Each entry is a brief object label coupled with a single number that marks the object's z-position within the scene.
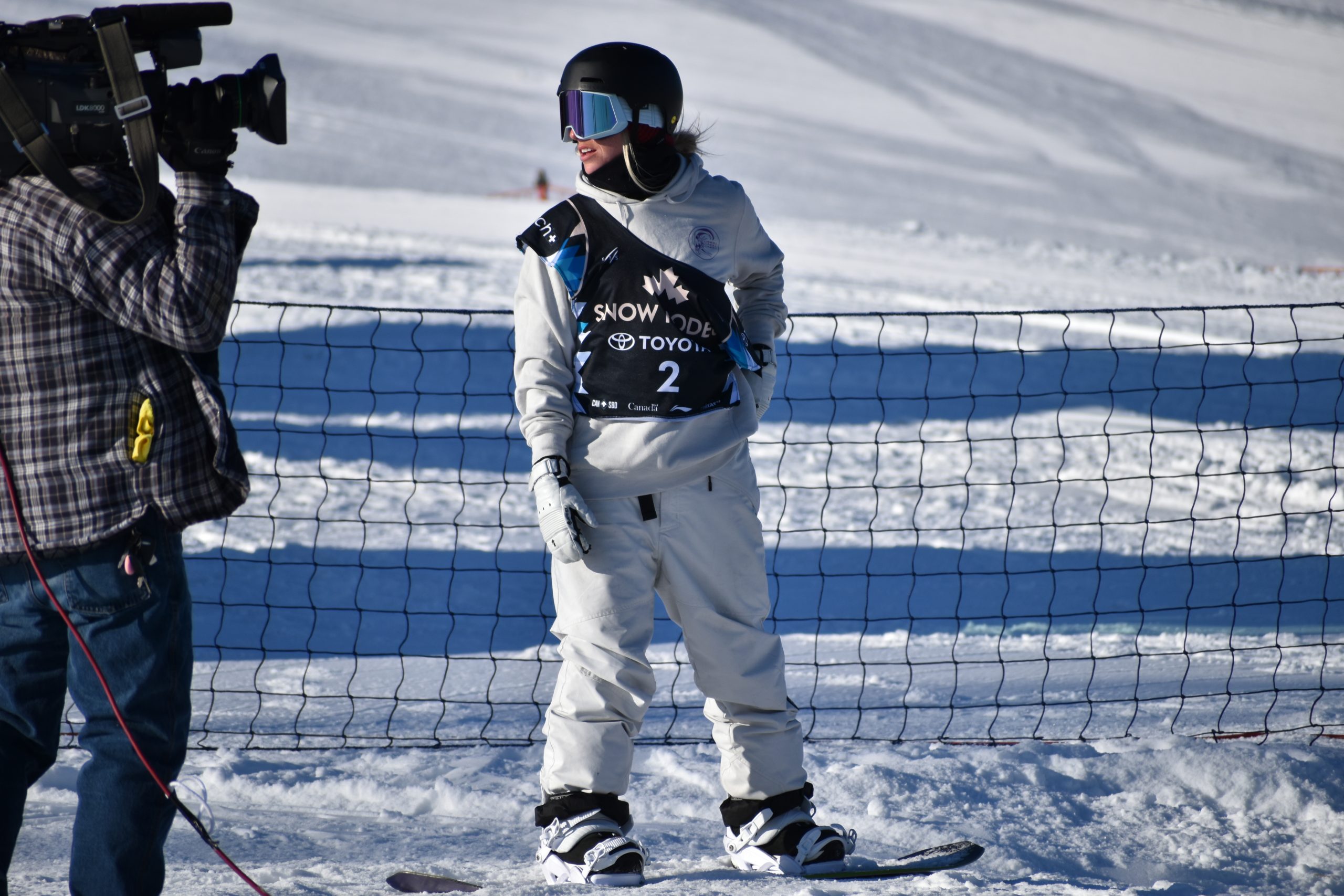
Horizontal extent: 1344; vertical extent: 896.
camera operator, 20.77
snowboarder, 21.27
